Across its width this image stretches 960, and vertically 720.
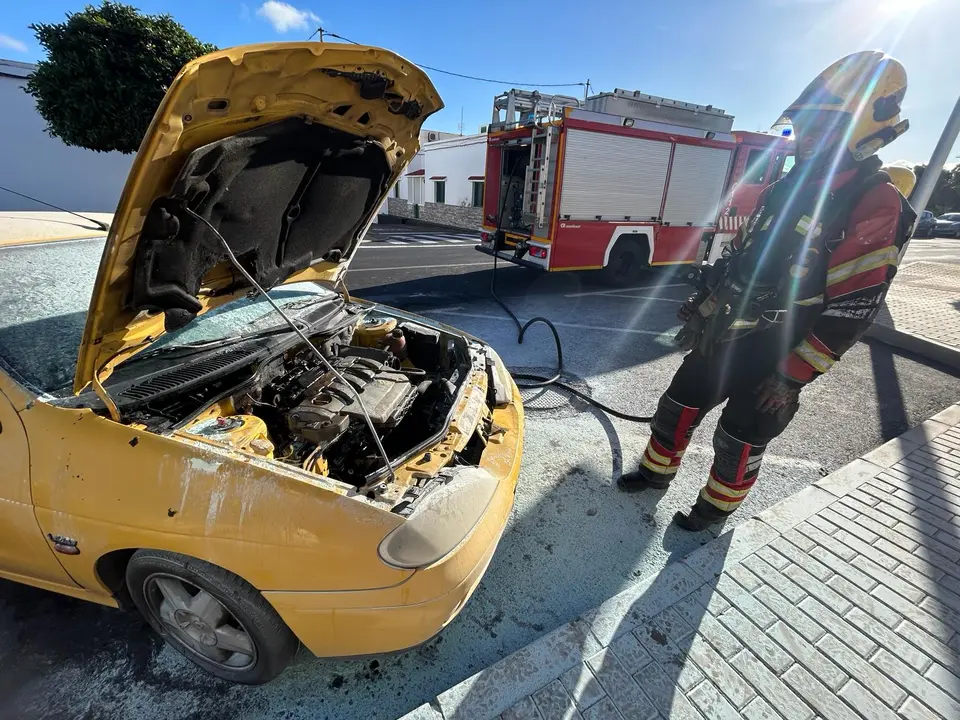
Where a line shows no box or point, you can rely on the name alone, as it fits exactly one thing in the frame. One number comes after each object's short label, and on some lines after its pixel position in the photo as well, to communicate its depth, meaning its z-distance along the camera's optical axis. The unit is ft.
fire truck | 22.77
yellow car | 4.58
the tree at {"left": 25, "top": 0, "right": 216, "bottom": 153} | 23.72
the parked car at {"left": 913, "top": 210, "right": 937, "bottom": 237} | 69.00
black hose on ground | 11.99
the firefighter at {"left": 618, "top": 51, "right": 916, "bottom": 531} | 6.43
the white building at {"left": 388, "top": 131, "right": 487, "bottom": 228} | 55.26
